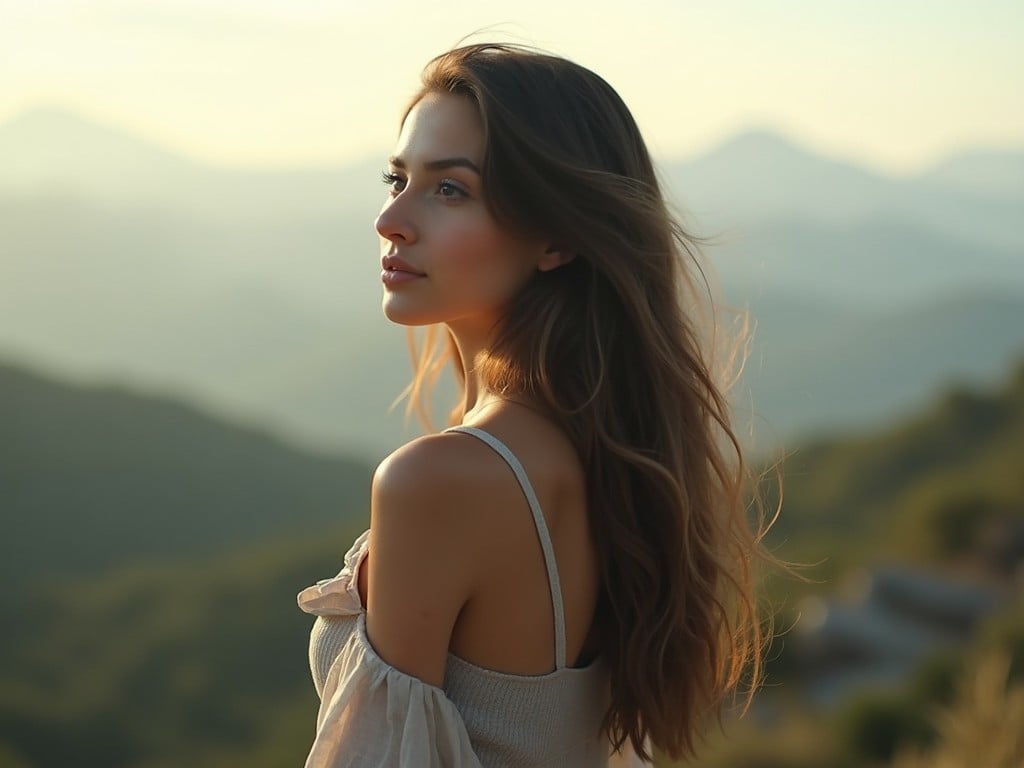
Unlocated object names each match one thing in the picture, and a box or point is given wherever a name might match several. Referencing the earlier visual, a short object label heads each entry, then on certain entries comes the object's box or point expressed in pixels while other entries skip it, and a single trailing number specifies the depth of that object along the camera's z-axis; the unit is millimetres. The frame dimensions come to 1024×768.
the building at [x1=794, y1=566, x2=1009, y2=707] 12609
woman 2004
